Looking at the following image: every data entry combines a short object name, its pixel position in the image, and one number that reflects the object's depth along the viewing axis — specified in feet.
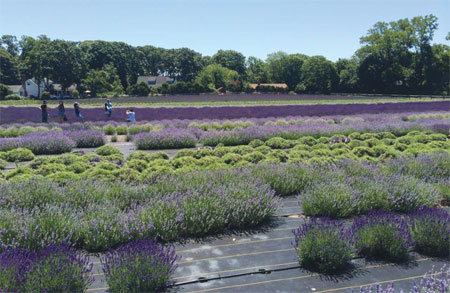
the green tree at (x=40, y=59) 215.51
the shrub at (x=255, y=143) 42.28
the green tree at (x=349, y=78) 235.20
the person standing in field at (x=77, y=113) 72.03
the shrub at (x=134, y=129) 57.22
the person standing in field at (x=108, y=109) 73.87
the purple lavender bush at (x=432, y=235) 14.79
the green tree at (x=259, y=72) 345.00
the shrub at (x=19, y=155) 36.36
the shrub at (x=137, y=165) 29.43
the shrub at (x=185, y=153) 34.08
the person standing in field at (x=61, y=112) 69.46
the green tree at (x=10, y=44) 367.86
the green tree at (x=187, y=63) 349.20
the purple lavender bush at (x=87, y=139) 46.03
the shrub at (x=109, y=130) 58.59
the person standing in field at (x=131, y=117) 67.67
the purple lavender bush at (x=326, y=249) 13.32
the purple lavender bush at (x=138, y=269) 11.27
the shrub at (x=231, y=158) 31.96
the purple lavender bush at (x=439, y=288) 9.48
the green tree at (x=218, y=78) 267.59
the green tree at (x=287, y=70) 312.42
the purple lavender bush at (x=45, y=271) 10.49
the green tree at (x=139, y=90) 207.31
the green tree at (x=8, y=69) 277.37
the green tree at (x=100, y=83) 216.13
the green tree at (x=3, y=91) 200.39
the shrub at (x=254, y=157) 32.51
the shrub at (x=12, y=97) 195.80
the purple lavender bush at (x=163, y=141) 44.65
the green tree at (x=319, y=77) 240.94
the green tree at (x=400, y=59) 220.23
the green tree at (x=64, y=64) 217.36
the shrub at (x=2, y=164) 32.09
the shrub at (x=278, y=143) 43.04
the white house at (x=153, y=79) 336.41
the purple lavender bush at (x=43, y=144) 41.47
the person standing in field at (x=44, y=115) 66.03
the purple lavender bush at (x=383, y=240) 14.23
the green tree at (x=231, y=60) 365.77
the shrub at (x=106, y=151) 37.11
